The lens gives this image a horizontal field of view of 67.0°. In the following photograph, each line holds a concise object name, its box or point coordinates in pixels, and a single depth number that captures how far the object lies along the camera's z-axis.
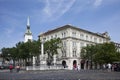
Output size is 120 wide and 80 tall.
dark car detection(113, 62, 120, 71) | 18.37
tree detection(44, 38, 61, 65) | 30.50
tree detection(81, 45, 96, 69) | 33.45
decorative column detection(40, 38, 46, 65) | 24.16
